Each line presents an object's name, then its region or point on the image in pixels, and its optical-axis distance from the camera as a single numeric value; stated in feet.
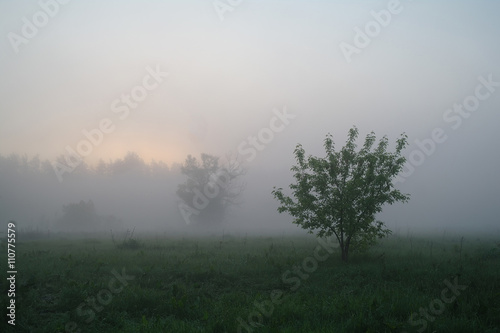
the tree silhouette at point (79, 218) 211.20
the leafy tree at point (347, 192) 44.52
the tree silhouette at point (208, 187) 190.29
